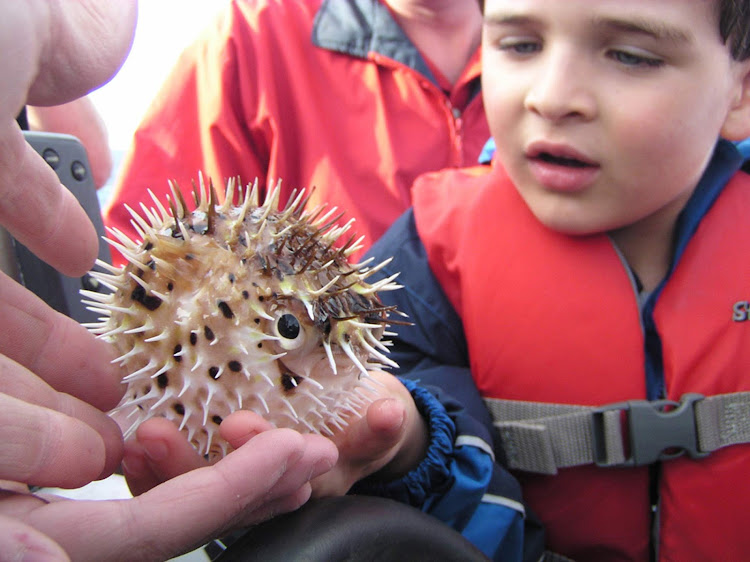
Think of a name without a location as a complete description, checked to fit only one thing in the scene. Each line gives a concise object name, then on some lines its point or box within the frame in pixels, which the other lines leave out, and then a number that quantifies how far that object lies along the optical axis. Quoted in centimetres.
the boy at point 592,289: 34
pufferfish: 24
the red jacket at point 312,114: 50
